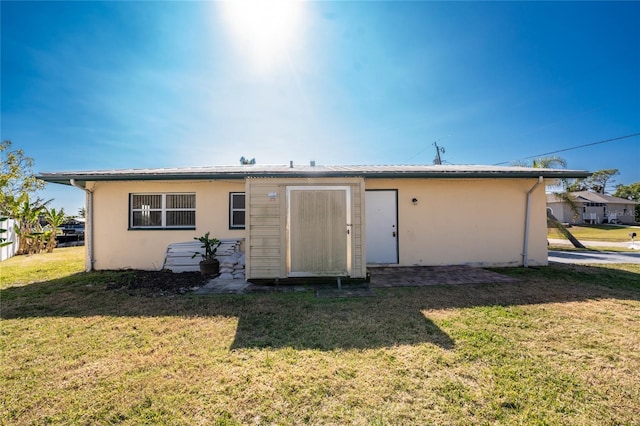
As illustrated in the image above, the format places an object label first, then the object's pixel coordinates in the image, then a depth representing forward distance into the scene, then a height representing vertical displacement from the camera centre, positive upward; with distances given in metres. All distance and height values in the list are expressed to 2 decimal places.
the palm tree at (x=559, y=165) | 15.24 +3.13
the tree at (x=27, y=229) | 11.82 -0.34
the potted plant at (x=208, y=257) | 6.66 -0.99
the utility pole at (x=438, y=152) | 21.84 +5.72
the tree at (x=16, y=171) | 16.25 +3.29
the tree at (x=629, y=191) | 45.81 +4.66
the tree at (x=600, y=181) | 44.94 +6.36
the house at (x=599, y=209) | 33.91 +1.14
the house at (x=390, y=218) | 7.71 +0.05
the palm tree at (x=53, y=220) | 12.65 +0.08
